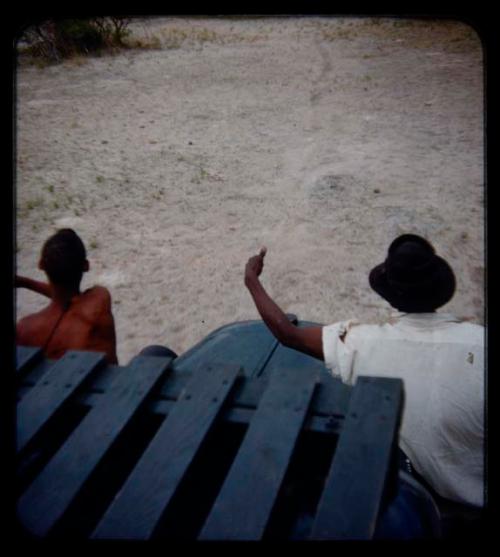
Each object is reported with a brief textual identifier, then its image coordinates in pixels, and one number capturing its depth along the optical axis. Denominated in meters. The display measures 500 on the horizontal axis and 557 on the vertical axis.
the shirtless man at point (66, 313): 2.32
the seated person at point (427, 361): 1.63
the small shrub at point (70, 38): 11.55
